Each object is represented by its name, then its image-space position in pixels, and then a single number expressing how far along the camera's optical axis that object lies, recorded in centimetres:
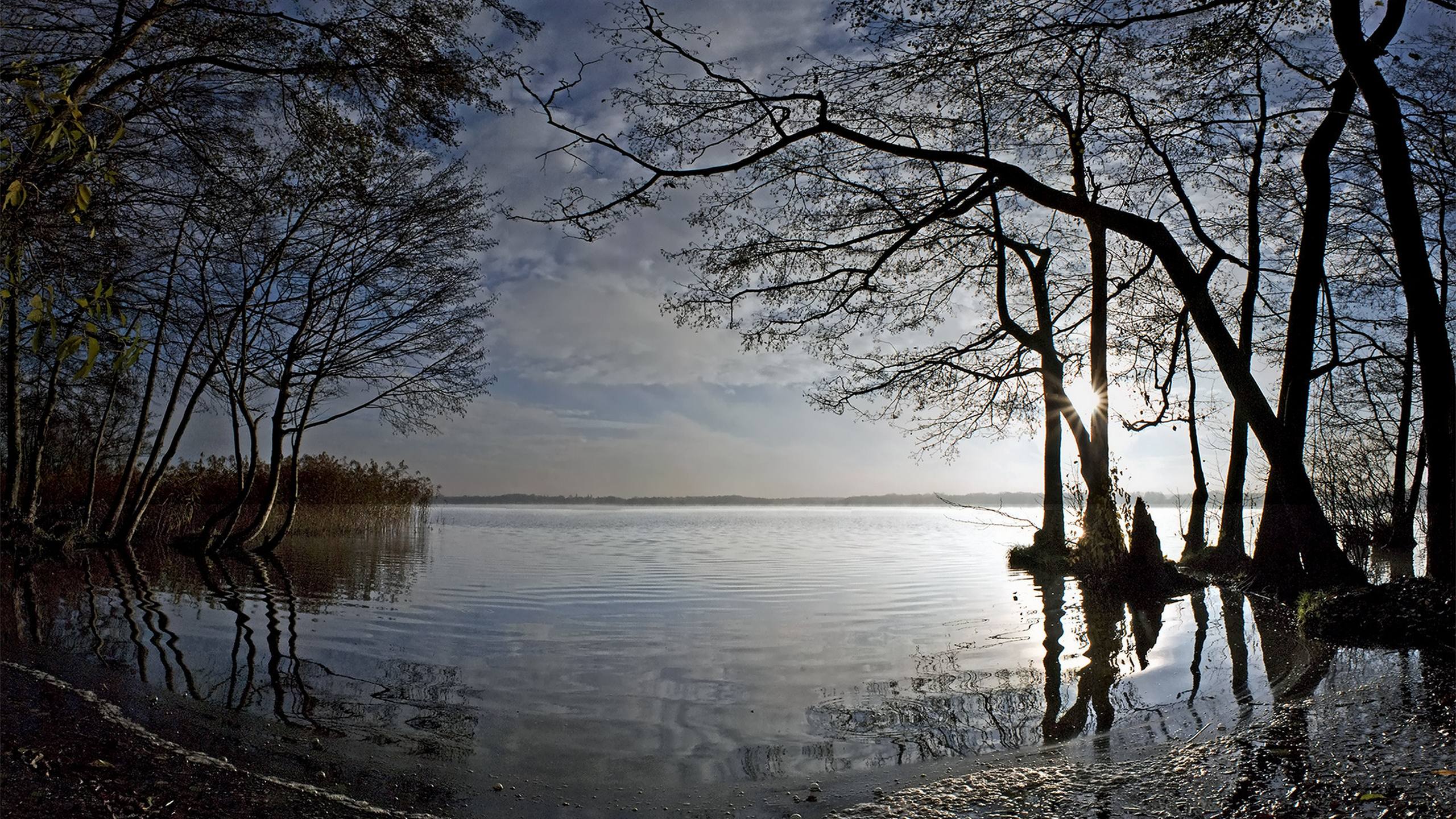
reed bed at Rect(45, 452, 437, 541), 2403
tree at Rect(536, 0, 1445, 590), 710
